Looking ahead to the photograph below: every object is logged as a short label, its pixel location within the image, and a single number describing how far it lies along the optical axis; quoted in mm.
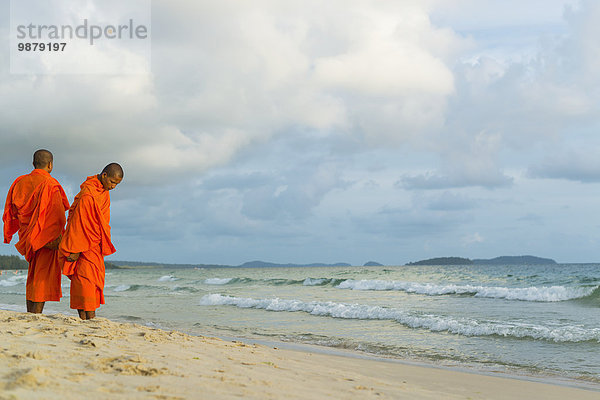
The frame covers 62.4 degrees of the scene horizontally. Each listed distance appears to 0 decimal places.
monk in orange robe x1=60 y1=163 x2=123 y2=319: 6094
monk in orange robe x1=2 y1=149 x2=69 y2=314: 6246
